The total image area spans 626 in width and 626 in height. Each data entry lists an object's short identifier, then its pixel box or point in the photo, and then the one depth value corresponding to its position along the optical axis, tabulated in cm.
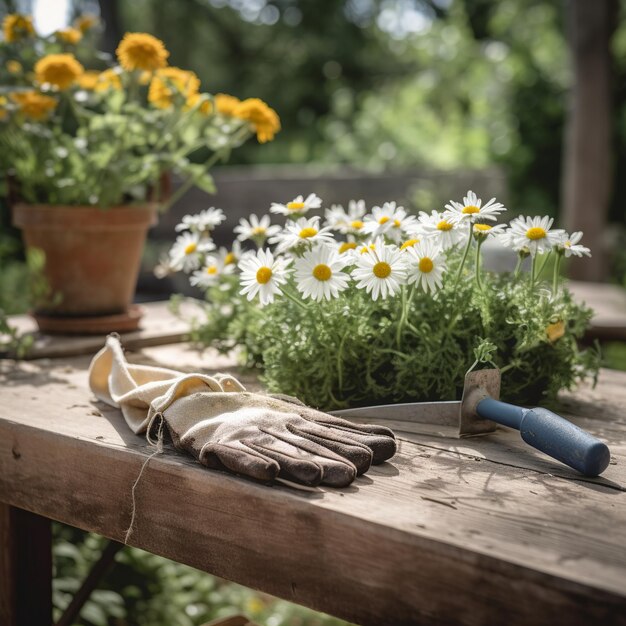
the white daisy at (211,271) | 156
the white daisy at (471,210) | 113
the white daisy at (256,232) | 146
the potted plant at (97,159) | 182
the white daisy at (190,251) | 154
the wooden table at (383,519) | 73
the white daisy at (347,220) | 141
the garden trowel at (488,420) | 97
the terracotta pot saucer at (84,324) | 190
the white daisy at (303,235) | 117
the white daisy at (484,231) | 113
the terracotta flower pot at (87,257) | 183
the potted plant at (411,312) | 113
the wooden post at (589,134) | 462
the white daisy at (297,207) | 132
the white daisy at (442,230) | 115
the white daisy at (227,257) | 158
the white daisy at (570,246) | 117
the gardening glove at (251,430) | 91
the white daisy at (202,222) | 157
